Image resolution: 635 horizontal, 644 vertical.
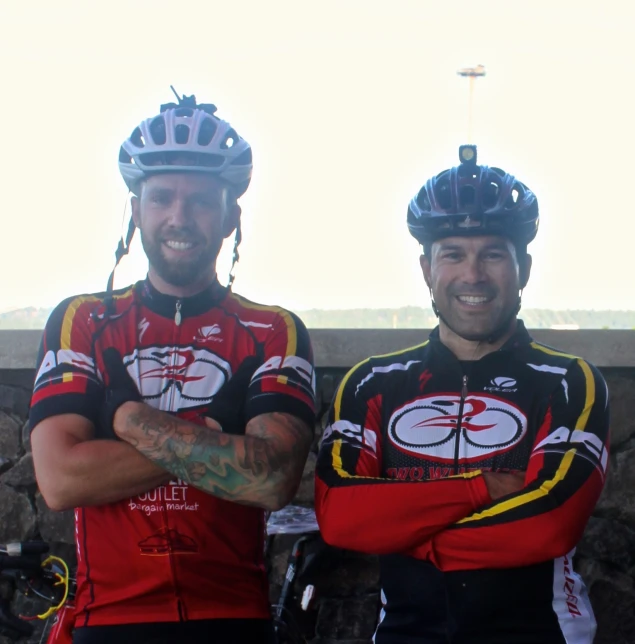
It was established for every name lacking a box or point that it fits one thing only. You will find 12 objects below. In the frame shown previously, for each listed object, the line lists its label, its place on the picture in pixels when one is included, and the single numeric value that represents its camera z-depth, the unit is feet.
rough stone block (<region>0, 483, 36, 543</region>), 14.44
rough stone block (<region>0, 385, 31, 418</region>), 14.55
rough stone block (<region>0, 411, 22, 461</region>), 14.53
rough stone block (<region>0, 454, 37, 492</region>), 14.47
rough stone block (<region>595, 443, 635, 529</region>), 13.97
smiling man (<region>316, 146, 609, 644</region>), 8.79
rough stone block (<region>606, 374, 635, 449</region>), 14.17
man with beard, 8.89
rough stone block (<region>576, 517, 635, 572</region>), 13.89
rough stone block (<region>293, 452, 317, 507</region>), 14.37
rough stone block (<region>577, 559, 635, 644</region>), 13.78
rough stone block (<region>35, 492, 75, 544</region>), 14.39
